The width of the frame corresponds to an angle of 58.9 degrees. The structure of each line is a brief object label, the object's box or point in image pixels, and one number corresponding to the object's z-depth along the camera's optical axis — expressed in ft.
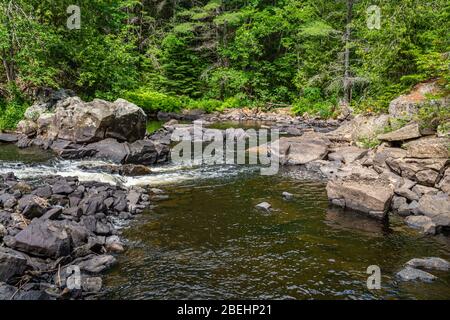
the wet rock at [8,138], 63.41
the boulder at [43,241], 23.70
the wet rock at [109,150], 53.47
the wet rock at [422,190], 36.94
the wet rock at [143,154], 53.88
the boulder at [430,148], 39.96
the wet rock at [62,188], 35.58
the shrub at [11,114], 71.87
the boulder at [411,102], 51.78
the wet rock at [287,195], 40.19
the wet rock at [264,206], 36.56
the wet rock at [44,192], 34.19
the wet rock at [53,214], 28.37
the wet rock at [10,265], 20.80
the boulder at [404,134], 45.98
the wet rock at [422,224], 30.94
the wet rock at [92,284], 21.61
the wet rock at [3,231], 25.08
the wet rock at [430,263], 25.07
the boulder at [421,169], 38.60
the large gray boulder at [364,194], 34.68
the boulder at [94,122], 57.72
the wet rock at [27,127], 65.43
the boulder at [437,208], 31.83
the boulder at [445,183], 36.60
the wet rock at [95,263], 23.53
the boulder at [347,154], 52.60
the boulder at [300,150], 56.80
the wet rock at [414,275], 23.62
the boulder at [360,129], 57.77
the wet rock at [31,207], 28.71
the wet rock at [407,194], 36.78
